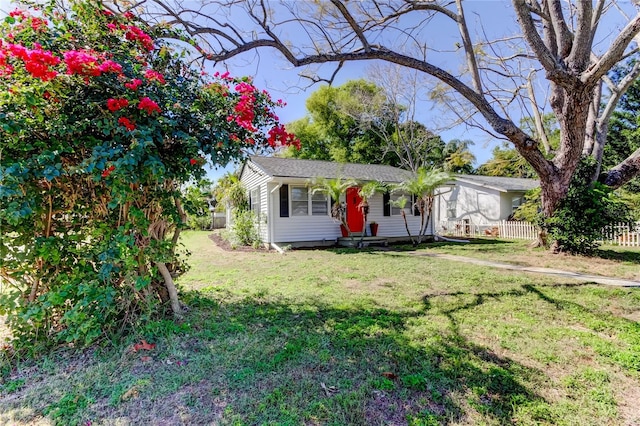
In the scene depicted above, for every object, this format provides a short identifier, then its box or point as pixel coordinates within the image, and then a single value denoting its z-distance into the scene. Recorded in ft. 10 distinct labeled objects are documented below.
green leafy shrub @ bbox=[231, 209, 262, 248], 39.47
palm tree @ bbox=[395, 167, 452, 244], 35.81
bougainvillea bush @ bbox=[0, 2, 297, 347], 8.42
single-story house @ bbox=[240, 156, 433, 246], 36.19
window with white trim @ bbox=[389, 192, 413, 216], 43.39
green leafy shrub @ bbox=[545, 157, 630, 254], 26.17
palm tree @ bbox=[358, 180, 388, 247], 34.86
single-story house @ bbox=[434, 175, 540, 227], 58.34
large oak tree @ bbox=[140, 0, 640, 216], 19.24
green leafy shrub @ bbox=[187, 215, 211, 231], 68.41
